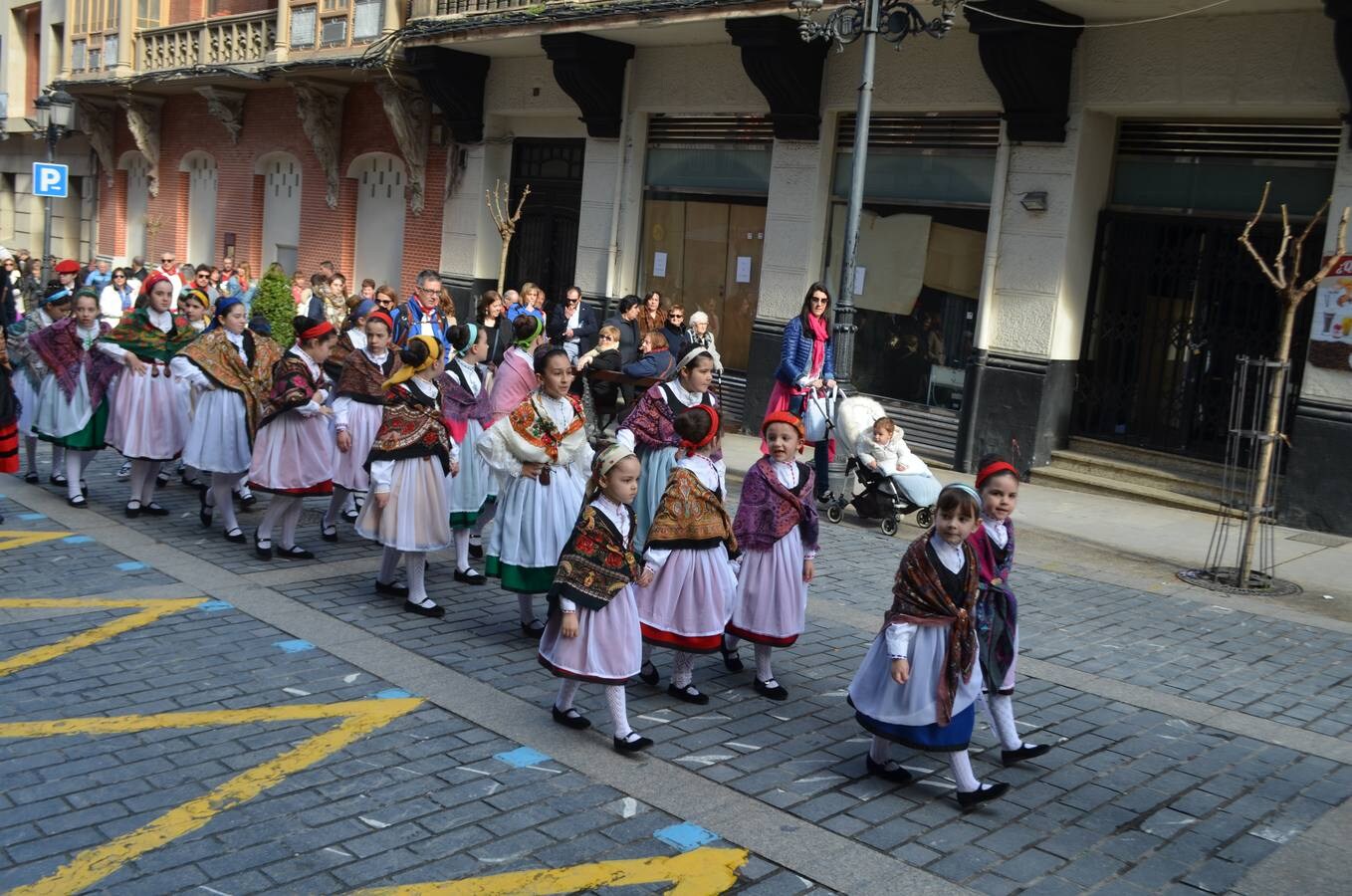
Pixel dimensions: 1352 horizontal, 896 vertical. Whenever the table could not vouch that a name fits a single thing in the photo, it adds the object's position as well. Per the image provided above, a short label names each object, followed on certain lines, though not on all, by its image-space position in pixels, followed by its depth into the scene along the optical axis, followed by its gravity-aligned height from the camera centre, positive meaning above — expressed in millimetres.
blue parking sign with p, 22156 +1462
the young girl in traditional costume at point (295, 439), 9102 -1098
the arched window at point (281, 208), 25719 +1530
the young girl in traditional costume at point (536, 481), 7348 -1013
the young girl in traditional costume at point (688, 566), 6551 -1266
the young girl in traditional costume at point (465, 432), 8898 -934
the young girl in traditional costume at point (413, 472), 8039 -1112
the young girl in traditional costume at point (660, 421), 8008 -678
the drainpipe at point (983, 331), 14406 +148
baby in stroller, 11453 -1228
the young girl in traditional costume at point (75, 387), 10773 -1015
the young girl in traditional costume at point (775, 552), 6785 -1192
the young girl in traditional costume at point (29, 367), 11281 -909
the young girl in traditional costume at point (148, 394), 10328 -986
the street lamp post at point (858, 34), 12570 +2974
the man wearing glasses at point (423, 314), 13336 -183
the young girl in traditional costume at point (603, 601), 5953 -1343
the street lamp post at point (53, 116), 22891 +2656
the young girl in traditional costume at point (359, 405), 9250 -835
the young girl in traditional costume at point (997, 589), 5805 -1107
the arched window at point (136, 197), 31234 +1815
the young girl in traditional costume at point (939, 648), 5492 -1321
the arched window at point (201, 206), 28547 +1594
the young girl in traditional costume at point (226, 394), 9781 -887
